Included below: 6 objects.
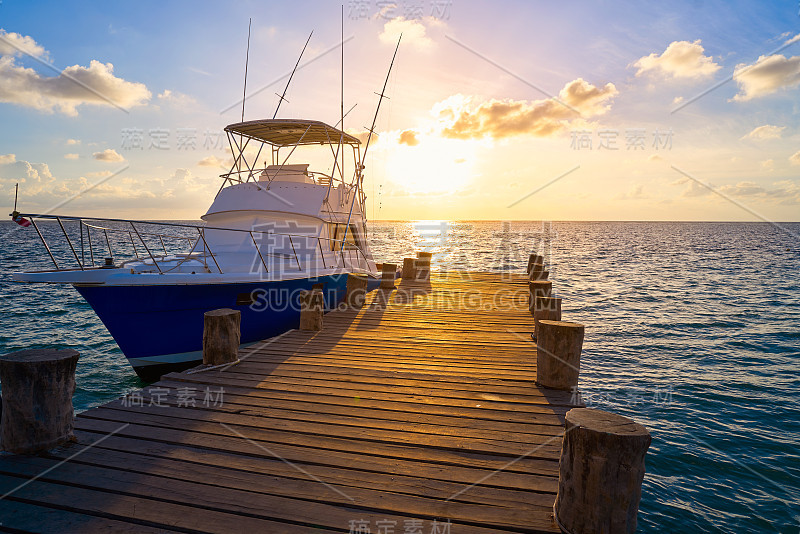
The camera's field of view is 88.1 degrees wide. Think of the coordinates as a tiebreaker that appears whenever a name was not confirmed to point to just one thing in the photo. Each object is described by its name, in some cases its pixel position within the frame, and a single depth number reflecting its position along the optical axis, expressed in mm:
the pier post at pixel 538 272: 13609
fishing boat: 7219
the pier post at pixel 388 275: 13578
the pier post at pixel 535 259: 14602
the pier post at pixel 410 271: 16109
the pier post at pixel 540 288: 9641
